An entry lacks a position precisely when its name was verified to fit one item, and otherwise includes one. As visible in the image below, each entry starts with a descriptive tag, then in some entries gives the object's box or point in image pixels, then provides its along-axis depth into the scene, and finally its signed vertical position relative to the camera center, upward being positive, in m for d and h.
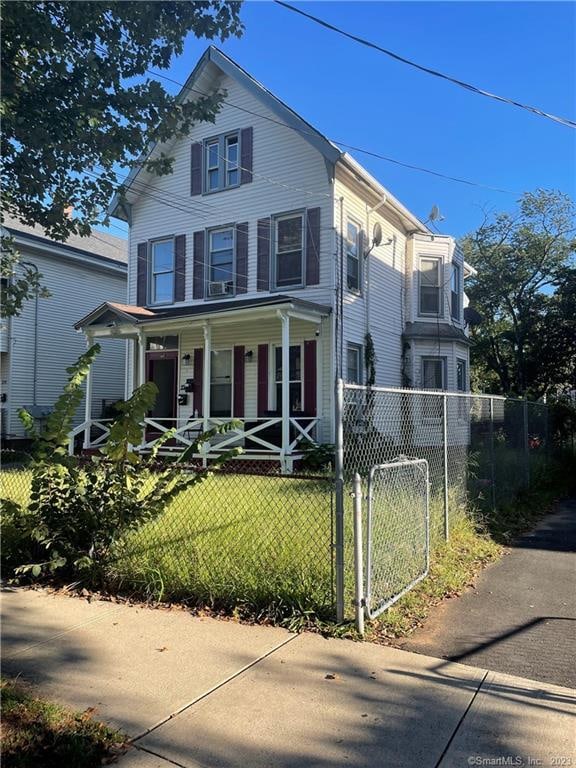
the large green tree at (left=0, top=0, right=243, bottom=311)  4.32 +2.57
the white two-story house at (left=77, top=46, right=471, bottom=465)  13.59 +3.51
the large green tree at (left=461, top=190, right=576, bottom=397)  21.62 +4.76
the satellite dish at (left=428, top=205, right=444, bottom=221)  17.25 +5.95
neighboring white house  18.22 +2.52
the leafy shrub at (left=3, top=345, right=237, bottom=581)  5.35 -0.82
